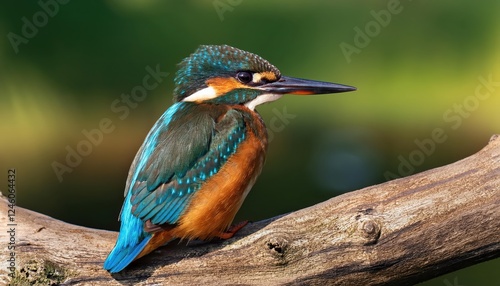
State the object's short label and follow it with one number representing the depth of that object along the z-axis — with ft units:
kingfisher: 15.26
